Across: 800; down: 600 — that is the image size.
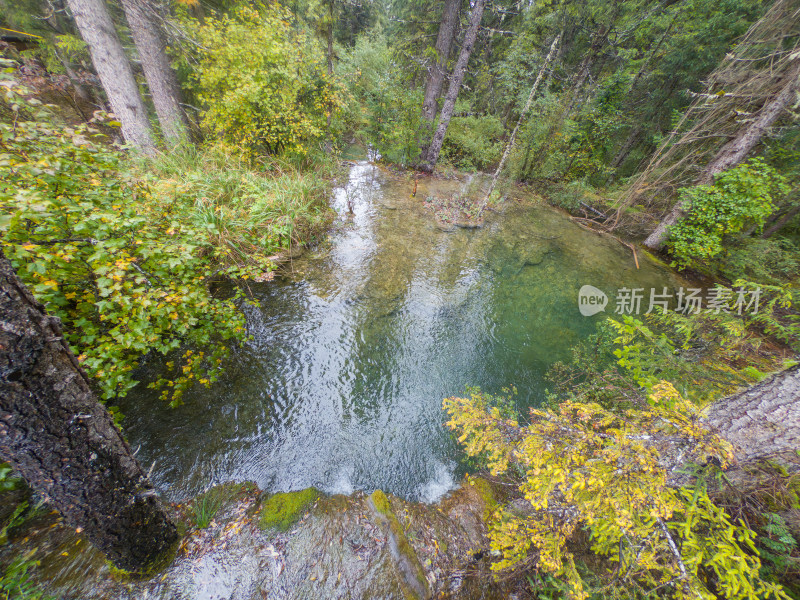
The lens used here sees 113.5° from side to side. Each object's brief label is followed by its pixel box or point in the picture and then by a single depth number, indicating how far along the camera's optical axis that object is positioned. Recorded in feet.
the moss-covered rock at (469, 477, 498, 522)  9.00
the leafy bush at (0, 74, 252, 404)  6.05
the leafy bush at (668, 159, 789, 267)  20.45
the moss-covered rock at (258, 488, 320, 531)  7.64
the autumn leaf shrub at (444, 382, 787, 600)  4.61
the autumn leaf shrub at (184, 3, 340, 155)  17.67
